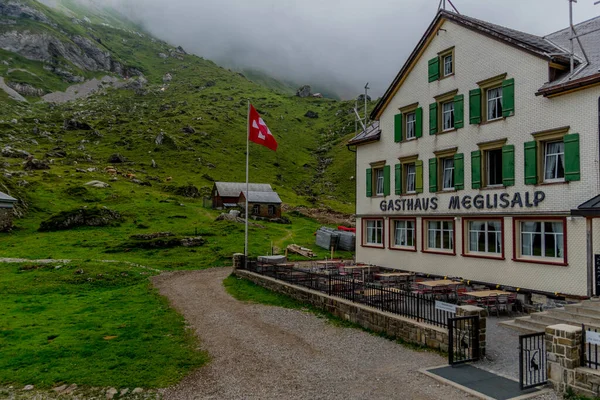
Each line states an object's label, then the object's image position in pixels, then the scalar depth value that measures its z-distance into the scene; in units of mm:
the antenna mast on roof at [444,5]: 25188
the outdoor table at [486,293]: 17597
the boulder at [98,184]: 63825
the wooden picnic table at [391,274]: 23741
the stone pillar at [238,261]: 28641
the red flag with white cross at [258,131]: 27641
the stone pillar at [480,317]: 11812
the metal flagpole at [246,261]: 28381
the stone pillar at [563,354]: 9281
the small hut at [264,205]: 61656
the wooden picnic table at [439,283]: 20134
